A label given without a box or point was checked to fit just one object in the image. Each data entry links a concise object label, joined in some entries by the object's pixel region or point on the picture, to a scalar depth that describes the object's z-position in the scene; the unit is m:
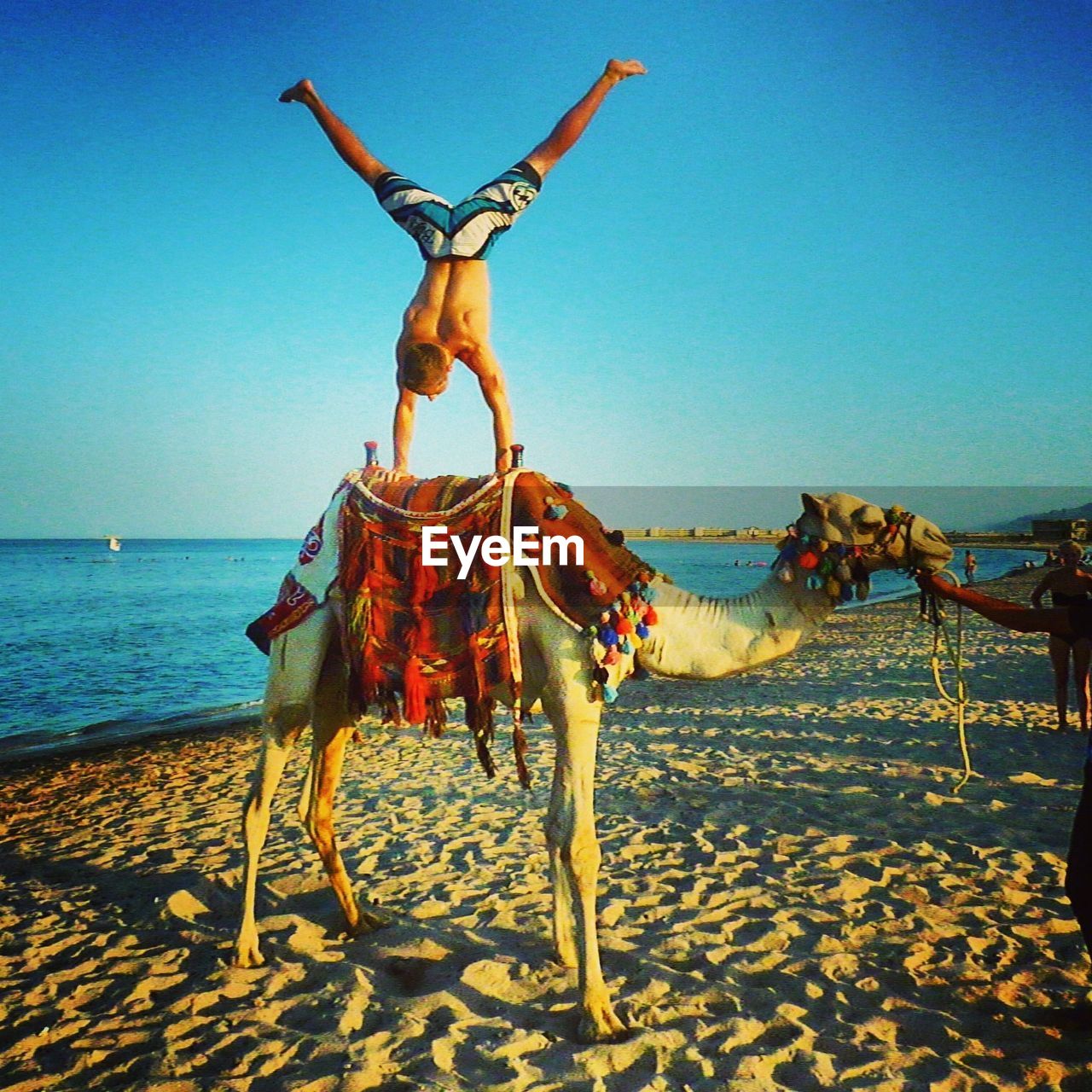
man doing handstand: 4.18
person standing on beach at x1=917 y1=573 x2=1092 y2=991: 3.17
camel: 3.44
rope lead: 3.42
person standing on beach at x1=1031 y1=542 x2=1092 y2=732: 8.34
